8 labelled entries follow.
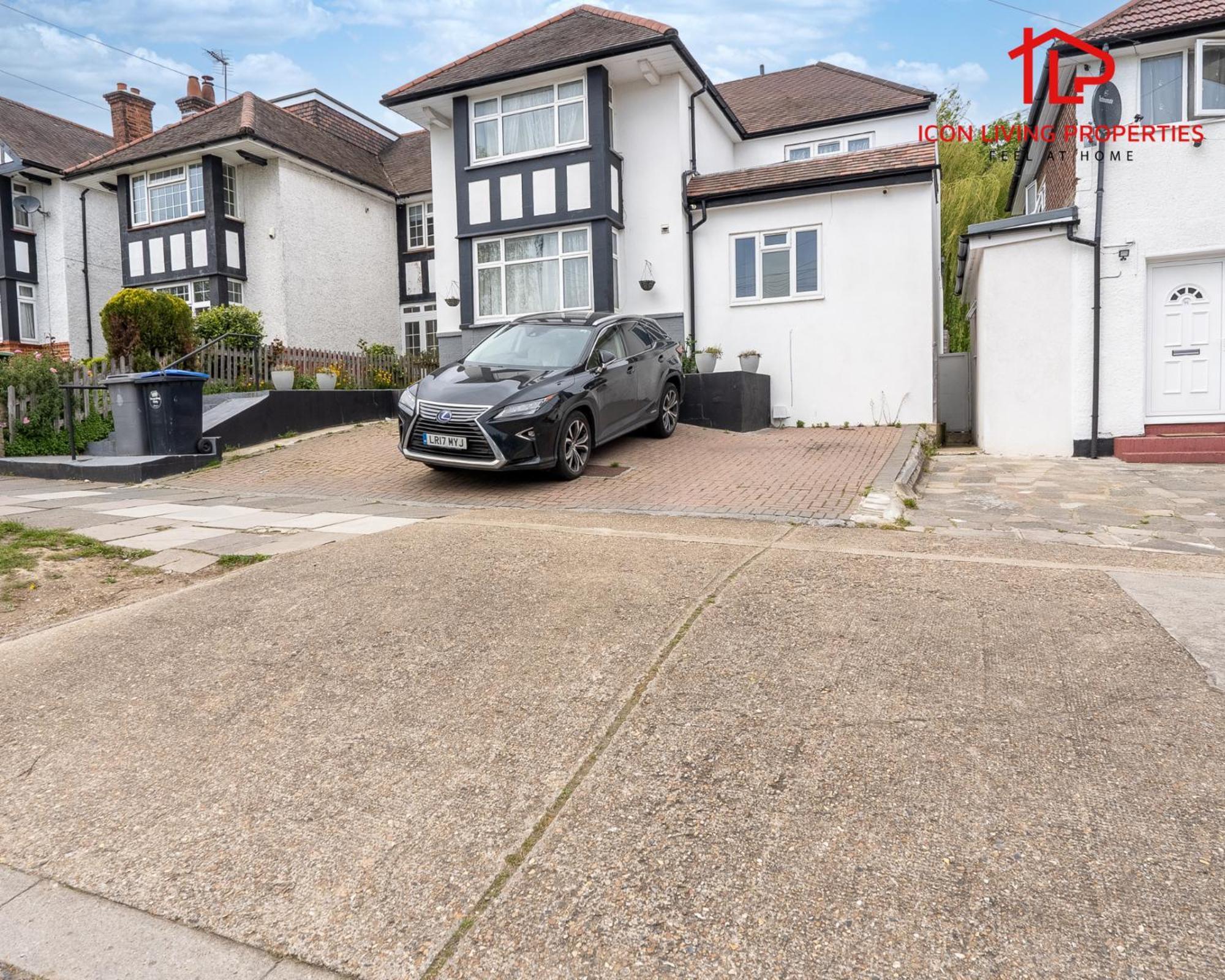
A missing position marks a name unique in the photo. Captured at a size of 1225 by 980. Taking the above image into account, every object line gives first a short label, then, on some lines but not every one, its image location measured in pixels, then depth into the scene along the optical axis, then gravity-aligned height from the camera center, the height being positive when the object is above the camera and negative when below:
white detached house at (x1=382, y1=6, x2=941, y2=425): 15.92 +3.80
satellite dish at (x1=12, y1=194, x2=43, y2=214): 26.02 +6.76
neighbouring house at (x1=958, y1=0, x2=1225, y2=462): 11.71 +1.84
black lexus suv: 9.46 +0.23
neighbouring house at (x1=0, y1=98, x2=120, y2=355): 27.45 +5.68
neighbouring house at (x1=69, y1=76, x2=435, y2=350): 23.70 +5.78
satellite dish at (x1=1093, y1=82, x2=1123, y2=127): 11.88 +4.06
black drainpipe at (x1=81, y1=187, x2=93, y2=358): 27.95 +5.63
